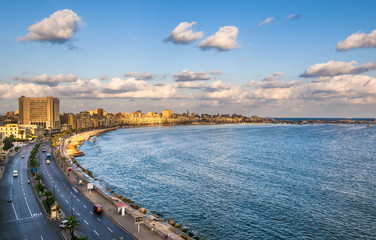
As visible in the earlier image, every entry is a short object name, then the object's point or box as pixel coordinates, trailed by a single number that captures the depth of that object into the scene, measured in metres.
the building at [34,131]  175.52
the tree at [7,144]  106.95
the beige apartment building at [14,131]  144.25
